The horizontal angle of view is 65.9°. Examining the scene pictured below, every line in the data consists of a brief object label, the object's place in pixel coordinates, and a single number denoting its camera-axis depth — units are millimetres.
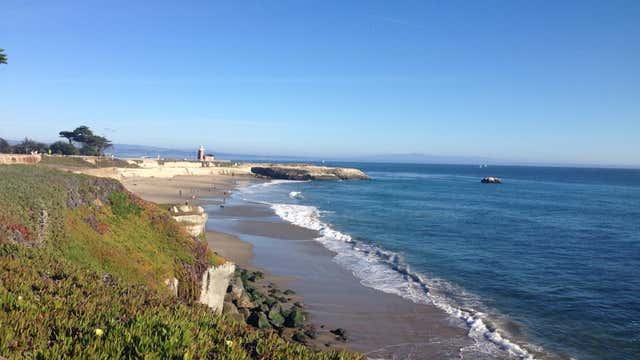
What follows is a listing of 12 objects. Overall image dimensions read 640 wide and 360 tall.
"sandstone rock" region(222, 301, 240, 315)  18125
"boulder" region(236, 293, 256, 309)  19641
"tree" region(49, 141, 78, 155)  79125
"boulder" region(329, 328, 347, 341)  17375
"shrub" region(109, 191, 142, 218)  20234
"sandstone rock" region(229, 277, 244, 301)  20016
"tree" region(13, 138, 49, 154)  73562
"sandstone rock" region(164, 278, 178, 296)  16534
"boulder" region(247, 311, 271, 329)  17641
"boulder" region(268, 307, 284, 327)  18156
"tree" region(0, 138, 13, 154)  69231
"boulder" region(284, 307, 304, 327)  18219
